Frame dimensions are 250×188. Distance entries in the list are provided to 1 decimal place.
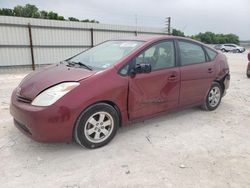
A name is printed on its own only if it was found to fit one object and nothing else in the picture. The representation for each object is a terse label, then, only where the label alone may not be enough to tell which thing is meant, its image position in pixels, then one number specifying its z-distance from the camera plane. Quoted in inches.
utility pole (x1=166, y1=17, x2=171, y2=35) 611.6
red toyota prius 105.0
